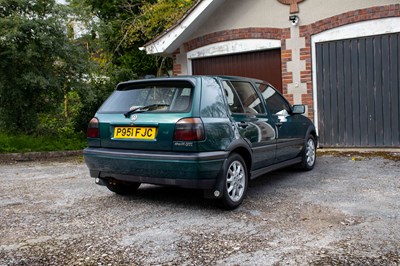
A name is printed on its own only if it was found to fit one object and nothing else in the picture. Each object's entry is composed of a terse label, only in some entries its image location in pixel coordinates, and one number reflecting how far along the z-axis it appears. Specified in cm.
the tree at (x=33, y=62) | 915
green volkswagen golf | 420
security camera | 930
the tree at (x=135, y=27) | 1380
